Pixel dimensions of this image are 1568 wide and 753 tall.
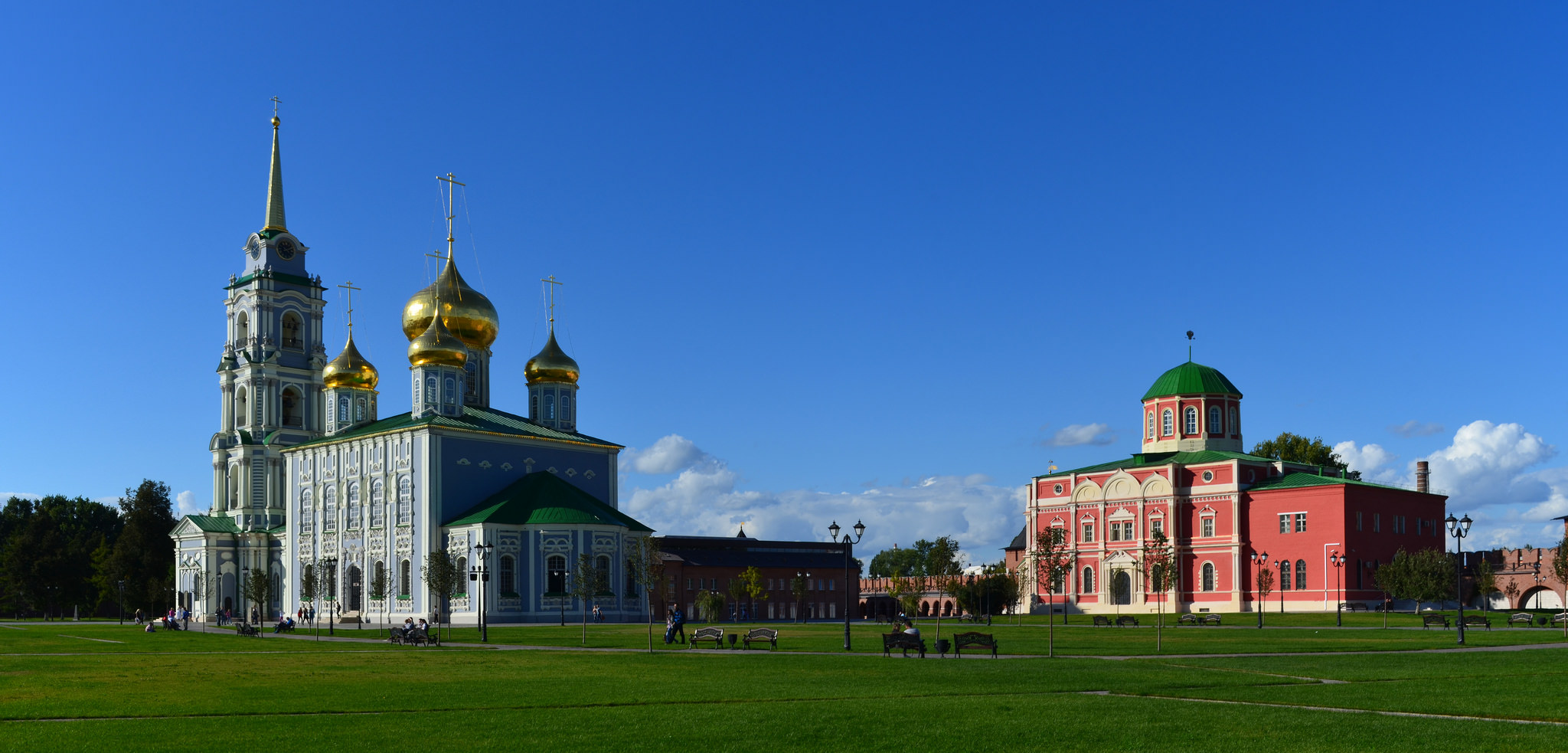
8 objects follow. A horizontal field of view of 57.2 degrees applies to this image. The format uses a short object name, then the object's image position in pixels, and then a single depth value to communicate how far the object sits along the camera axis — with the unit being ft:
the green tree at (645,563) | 233.96
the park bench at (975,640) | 111.24
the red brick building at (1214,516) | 269.64
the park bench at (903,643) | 110.42
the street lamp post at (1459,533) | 146.00
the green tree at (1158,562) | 233.00
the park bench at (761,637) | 123.65
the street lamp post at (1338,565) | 242.78
